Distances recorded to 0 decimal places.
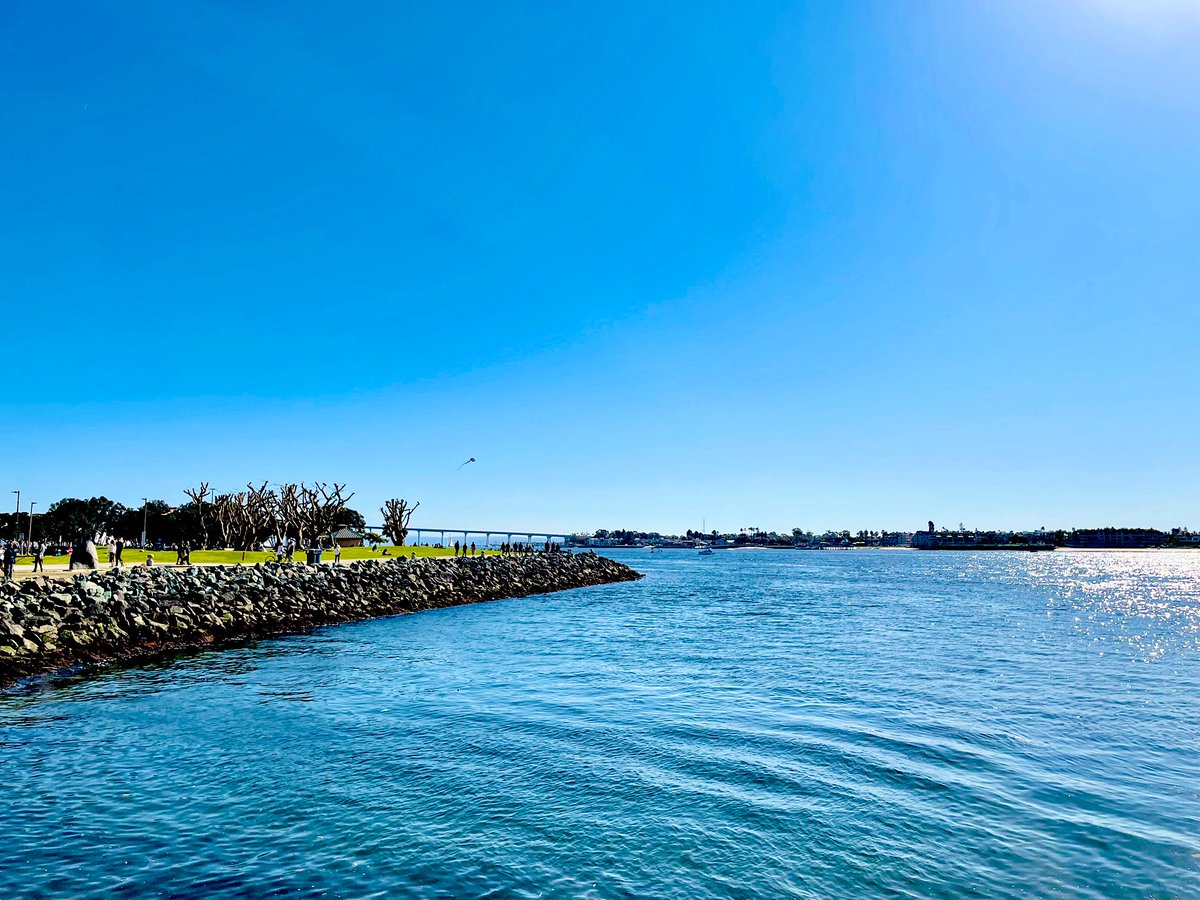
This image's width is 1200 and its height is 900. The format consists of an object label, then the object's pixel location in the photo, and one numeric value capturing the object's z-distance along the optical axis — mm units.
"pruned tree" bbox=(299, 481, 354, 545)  81562
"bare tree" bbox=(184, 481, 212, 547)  77312
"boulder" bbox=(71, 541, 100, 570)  38562
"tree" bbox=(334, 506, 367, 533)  125750
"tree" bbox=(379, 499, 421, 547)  96375
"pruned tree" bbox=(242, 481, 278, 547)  78938
